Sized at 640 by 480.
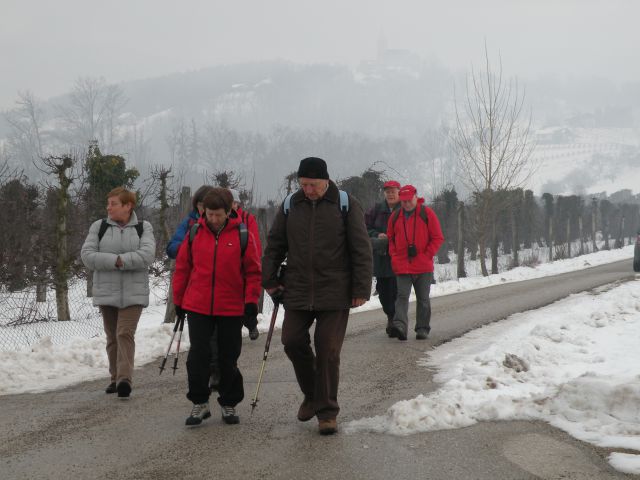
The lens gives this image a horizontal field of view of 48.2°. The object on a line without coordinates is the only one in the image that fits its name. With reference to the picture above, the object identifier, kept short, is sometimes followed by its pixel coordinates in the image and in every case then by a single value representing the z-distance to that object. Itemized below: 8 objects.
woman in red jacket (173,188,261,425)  5.38
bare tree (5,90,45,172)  105.50
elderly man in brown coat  5.16
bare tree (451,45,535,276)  29.28
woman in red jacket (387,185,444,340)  9.32
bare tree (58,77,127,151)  114.38
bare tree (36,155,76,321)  17.45
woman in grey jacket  6.52
